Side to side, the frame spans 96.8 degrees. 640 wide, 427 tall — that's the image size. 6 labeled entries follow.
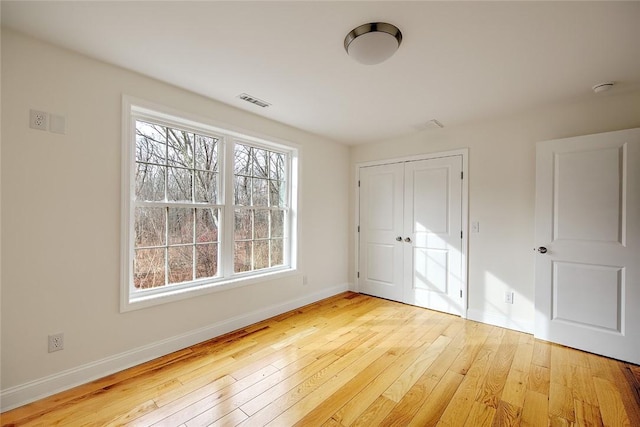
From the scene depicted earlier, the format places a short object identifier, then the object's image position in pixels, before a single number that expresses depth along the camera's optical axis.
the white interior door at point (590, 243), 2.47
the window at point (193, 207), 2.46
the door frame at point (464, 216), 3.50
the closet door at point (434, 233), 3.59
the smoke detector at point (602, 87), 2.41
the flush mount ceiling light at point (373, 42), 1.73
